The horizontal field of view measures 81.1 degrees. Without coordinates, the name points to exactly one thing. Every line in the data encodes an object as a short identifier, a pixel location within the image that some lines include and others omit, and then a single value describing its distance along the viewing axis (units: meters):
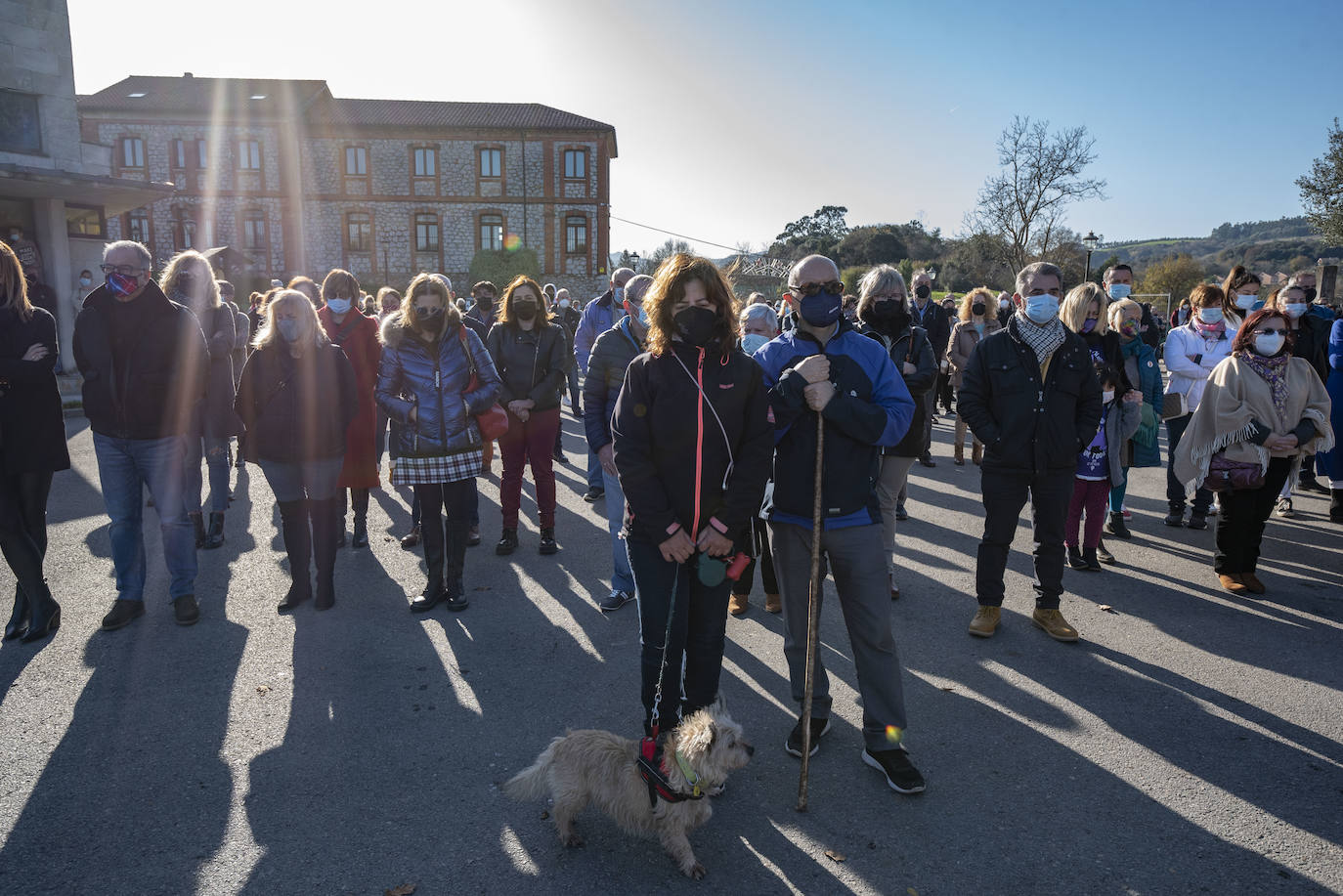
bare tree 37.44
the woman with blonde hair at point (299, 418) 5.11
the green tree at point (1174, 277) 33.84
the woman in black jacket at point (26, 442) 4.55
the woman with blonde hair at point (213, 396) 5.92
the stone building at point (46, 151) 18.27
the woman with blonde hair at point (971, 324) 9.70
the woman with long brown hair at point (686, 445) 2.98
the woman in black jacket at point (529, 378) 6.35
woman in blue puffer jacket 5.23
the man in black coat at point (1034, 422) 4.62
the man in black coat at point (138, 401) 4.73
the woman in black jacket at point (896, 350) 4.70
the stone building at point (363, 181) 41.38
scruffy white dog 2.68
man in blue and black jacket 3.27
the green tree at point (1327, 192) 19.58
